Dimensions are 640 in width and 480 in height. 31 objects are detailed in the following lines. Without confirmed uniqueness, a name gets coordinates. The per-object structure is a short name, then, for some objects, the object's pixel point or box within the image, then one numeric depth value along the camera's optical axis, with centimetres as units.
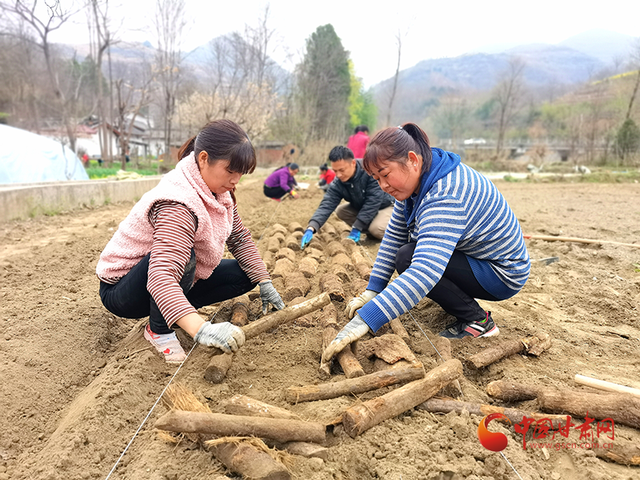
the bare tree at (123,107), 1421
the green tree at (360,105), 3572
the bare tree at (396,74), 2845
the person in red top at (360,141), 923
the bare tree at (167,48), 1756
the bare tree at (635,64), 2253
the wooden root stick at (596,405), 176
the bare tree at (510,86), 3192
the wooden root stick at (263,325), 211
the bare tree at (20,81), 2061
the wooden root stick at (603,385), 194
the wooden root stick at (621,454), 161
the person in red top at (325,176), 1072
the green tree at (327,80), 2988
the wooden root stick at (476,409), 176
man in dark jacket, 486
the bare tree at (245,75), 1966
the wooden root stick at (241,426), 155
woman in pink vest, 196
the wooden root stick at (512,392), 195
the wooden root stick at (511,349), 225
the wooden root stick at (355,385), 189
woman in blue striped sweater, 211
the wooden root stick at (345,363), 203
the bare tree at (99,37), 1494
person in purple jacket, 952
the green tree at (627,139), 2044
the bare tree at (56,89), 1163
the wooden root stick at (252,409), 170
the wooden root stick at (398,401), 165
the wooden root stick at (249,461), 143
